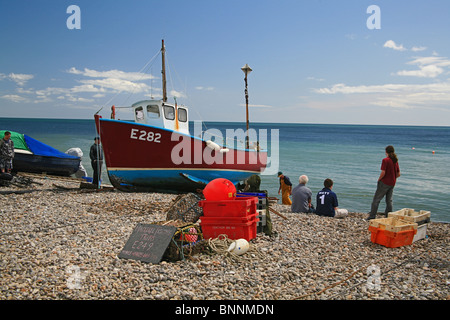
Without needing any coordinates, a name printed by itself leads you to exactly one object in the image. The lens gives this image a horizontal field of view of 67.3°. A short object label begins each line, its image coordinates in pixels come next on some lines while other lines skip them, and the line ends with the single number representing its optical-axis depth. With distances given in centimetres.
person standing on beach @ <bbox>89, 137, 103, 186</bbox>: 1268
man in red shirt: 855
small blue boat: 1567
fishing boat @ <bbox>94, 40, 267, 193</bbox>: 1223
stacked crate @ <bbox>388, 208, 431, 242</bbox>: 689
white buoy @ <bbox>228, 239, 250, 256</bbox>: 540
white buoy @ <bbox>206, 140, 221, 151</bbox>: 1291
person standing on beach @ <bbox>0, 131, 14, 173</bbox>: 1228
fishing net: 693
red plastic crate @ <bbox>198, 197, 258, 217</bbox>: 586
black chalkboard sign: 514
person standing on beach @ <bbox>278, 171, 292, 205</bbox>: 1216
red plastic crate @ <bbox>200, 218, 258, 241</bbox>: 588
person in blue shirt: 884
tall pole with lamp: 1536
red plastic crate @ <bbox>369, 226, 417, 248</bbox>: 627
